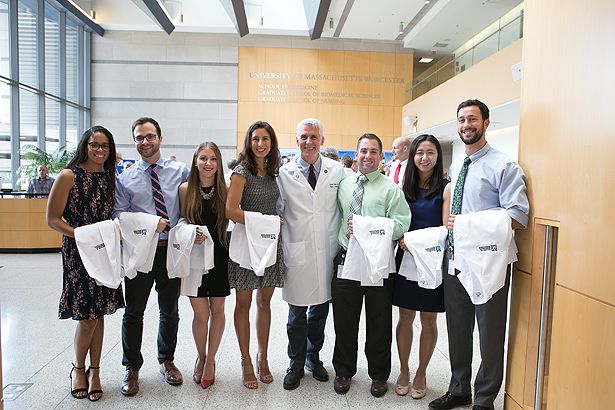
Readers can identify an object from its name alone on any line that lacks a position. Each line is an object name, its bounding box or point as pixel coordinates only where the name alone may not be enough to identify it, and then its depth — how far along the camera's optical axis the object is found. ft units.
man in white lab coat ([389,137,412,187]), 17.37
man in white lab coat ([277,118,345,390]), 10.44
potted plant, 32.63
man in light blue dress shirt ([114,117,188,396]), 10.17
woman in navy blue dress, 9.93
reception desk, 29.25
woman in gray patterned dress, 10.02
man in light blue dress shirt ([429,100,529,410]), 8.76
